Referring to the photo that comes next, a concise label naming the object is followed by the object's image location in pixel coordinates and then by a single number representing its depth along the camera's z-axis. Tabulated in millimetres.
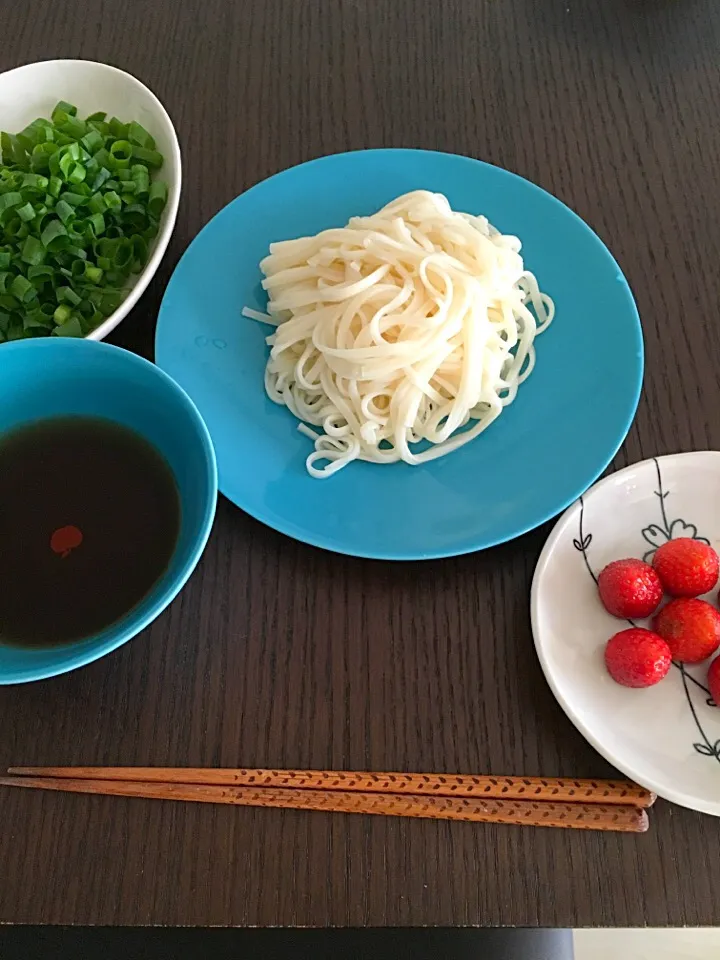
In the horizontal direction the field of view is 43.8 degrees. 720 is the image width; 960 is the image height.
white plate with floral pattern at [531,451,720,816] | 308
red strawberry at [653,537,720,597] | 330
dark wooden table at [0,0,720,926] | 298
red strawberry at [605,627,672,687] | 313
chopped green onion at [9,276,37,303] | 366
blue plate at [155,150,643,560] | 343
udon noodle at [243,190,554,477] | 370
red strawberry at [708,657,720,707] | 316
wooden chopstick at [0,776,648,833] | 307
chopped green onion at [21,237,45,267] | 367
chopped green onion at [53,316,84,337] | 363
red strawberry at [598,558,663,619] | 327
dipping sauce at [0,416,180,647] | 308
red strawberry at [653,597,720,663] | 318
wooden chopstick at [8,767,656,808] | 310
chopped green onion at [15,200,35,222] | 367
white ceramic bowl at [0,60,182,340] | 406
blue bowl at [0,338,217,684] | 282
